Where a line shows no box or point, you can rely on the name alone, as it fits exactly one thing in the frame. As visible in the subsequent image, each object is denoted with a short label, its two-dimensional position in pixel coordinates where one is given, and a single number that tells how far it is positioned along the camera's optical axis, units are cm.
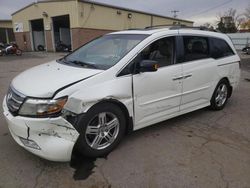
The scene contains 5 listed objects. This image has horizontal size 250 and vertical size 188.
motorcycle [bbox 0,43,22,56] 1633
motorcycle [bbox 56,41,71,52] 1989
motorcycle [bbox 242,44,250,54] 1932
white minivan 216
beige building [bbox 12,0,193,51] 1767
